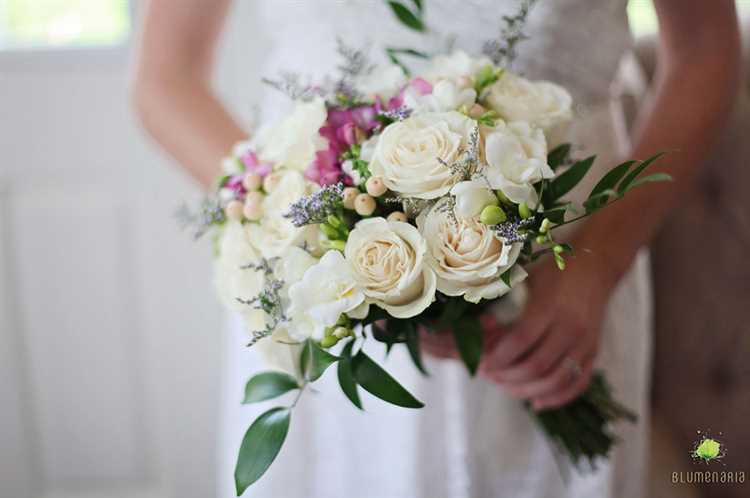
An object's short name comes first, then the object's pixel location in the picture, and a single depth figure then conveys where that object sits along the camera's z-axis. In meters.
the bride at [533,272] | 0.74
